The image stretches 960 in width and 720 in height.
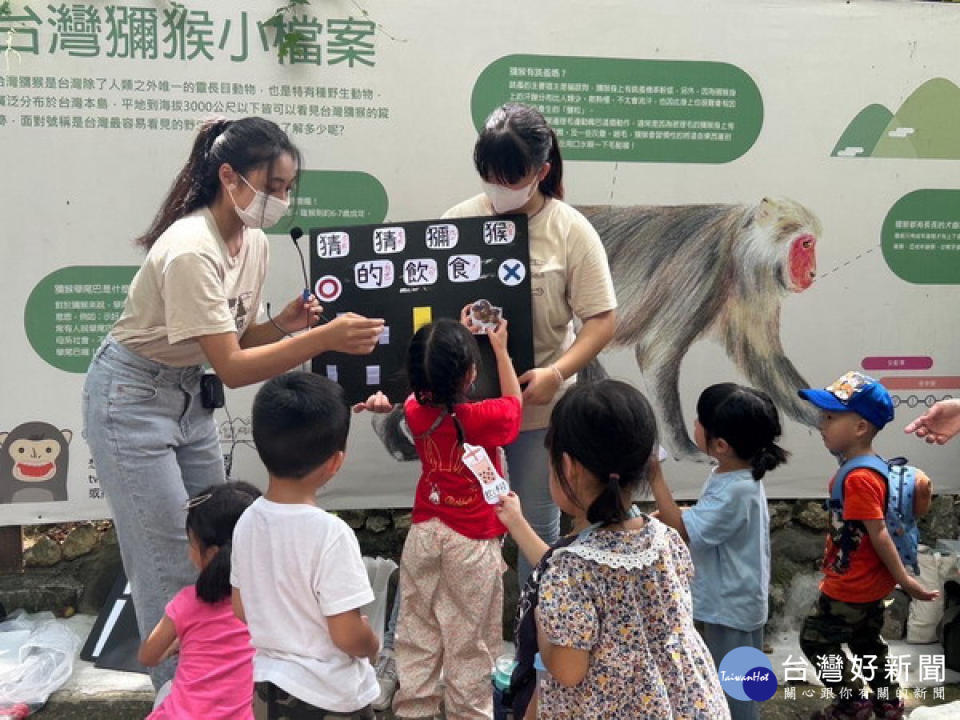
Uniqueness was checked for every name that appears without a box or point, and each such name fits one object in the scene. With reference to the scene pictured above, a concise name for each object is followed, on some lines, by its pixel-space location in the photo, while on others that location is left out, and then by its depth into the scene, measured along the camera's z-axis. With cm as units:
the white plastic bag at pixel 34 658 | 323
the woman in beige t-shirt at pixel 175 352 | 245
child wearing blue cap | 285
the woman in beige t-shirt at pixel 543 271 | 278
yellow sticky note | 289
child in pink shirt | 225
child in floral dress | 177
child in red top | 268
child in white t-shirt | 203
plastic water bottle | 216
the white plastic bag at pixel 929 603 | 374
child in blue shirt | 265
